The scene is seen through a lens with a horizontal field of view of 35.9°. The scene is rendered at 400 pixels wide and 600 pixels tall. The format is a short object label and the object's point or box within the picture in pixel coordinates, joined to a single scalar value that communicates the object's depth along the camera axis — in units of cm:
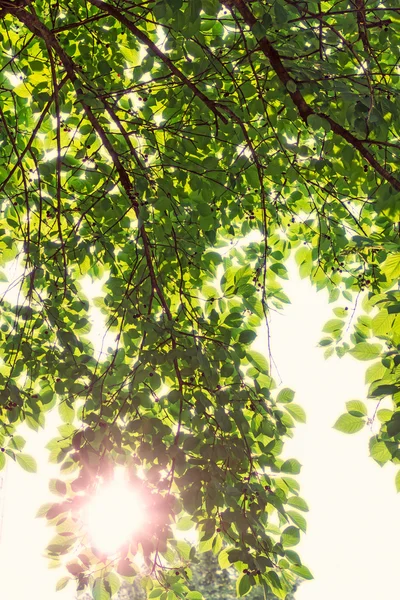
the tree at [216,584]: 1960
